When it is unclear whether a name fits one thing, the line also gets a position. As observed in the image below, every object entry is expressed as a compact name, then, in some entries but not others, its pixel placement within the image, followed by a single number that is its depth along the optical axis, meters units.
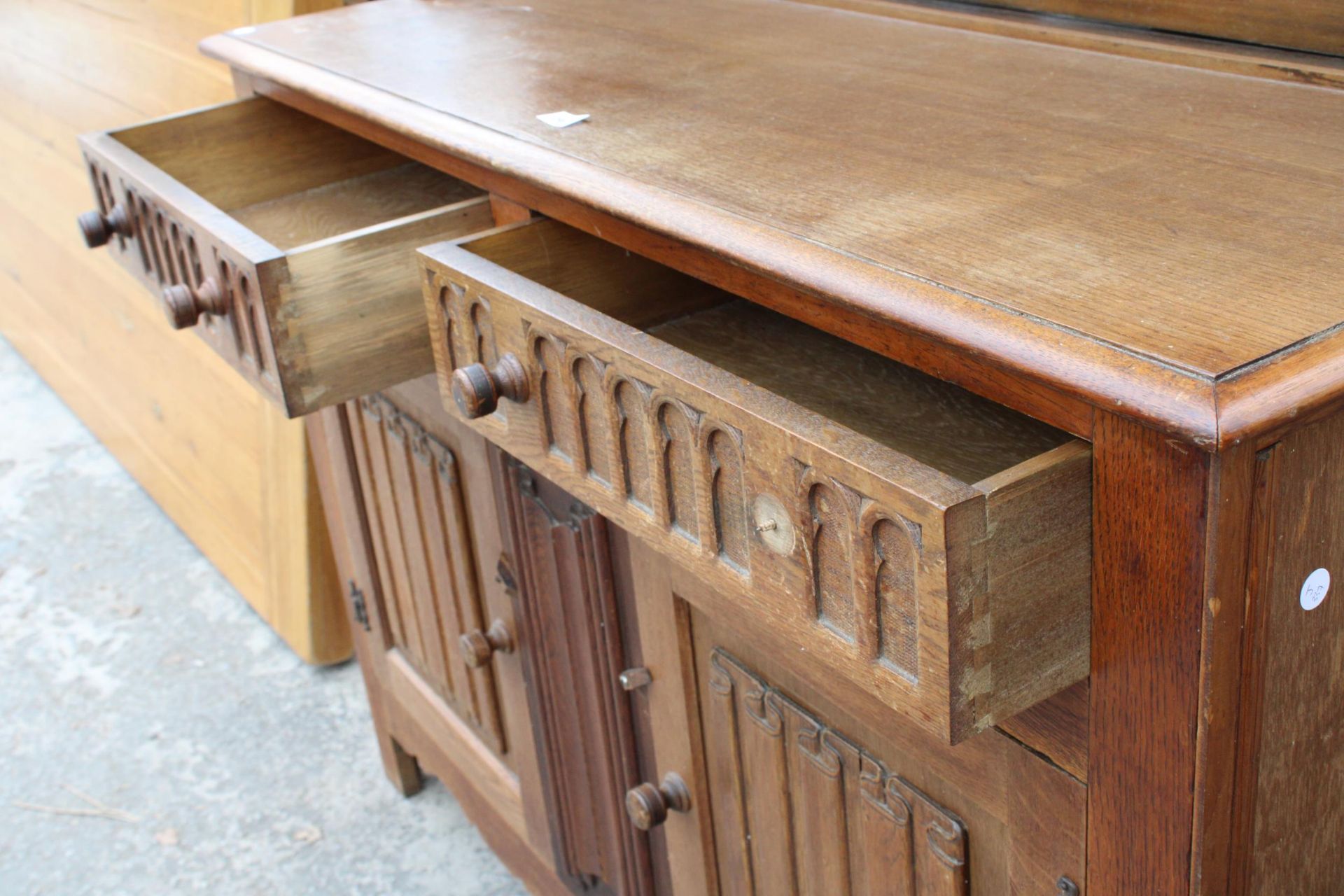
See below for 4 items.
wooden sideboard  0.59
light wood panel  2.01
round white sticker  0.63
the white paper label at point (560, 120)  0.97
